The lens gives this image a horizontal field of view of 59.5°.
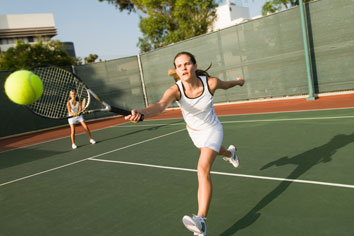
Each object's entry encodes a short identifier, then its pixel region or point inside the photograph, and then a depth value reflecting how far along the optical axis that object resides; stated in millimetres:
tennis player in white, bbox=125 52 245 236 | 2812
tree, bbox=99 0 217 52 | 21766
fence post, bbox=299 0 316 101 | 10422
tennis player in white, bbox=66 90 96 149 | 8297
